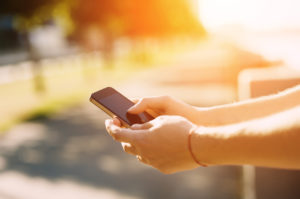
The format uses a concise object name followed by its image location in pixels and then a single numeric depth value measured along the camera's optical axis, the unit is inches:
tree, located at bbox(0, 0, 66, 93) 426.9
